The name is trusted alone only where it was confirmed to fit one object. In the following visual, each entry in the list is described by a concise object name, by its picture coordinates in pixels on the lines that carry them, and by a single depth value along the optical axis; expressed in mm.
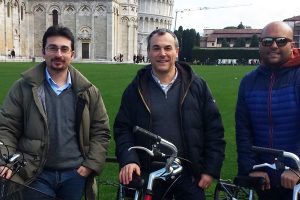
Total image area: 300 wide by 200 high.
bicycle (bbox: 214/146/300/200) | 3064
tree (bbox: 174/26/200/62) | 79062
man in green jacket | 3873
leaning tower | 97250
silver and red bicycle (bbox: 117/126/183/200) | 3178
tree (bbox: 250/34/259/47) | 92562
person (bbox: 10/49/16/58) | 55031
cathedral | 63594
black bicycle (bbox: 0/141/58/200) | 2953
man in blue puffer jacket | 3746
